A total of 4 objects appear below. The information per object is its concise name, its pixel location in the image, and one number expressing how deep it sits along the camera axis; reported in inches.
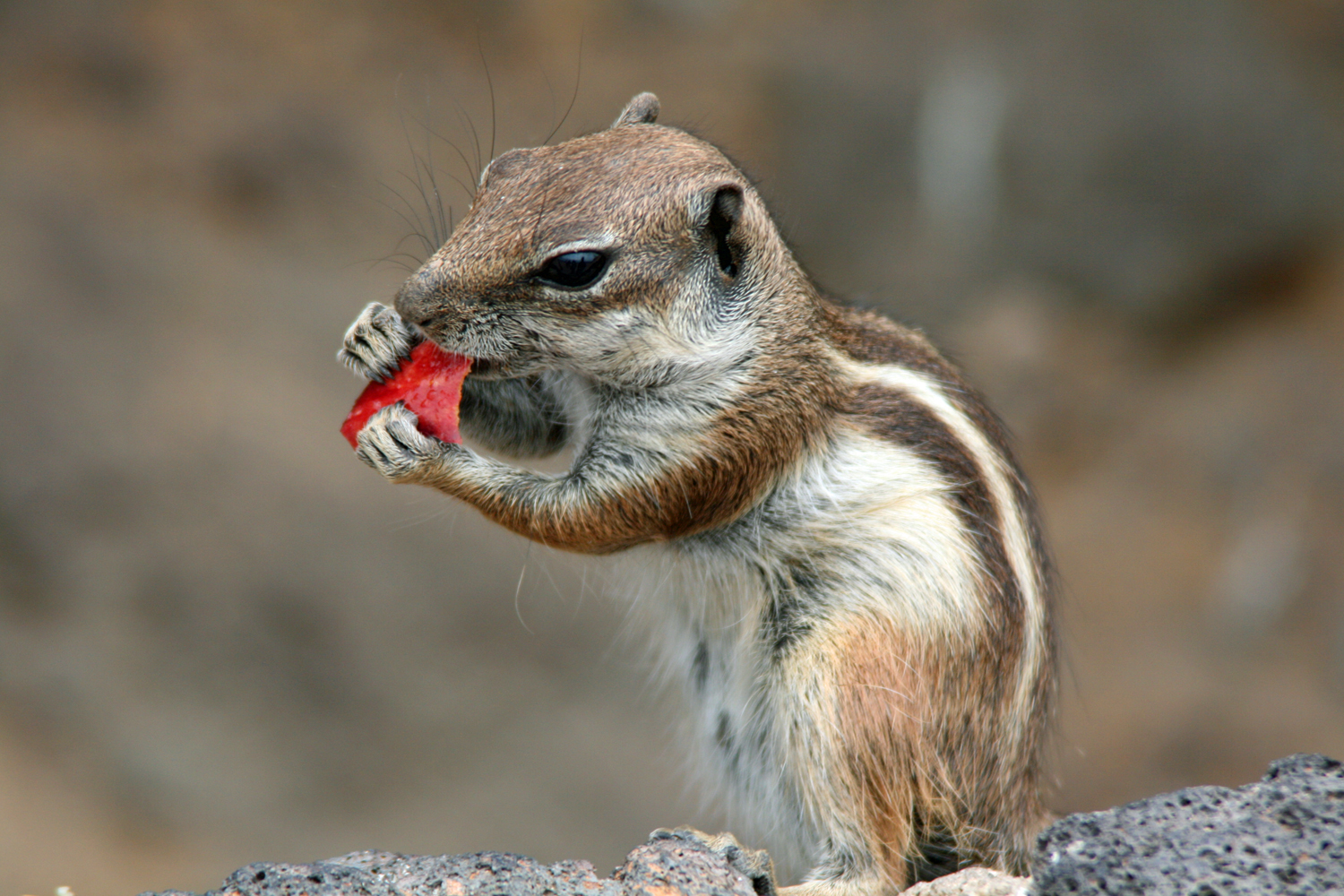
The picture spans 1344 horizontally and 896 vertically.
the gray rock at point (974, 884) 213.5
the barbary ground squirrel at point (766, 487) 235.5
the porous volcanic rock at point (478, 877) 182.9
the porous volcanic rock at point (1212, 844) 165.6
